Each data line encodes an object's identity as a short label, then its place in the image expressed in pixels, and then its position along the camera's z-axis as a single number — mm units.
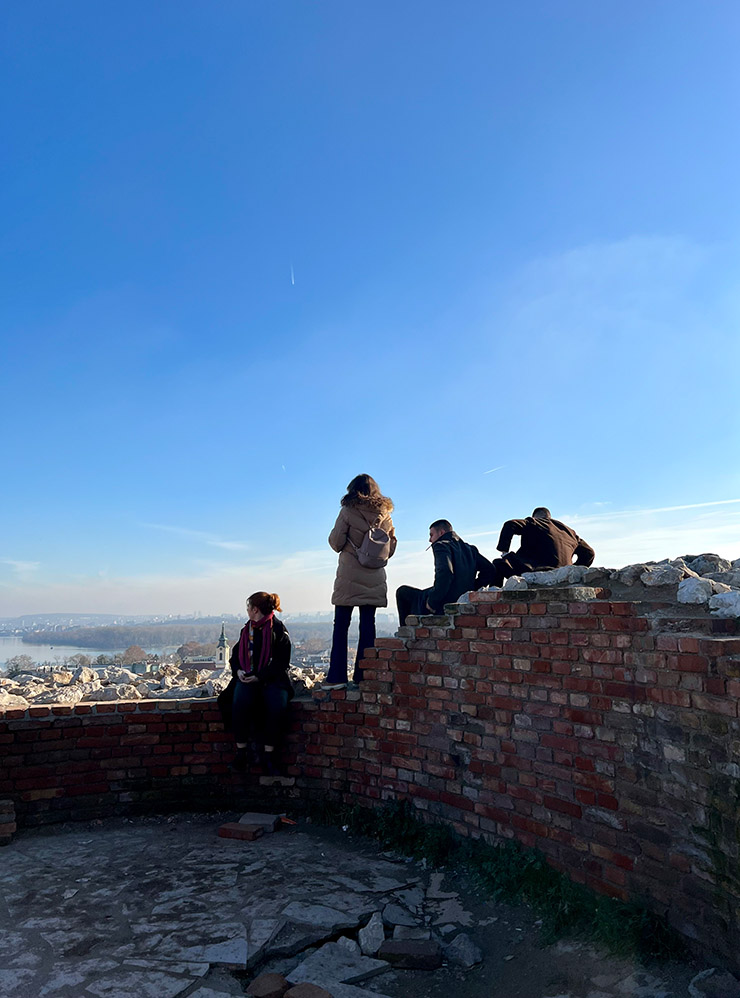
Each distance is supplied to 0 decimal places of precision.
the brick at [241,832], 4977
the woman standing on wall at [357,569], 5816
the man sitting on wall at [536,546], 6039
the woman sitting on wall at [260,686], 5492
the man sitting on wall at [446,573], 5832
